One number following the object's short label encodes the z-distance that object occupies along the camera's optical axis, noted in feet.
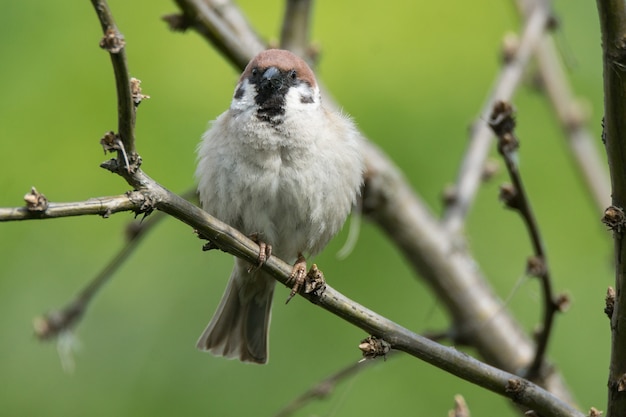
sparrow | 18.58
